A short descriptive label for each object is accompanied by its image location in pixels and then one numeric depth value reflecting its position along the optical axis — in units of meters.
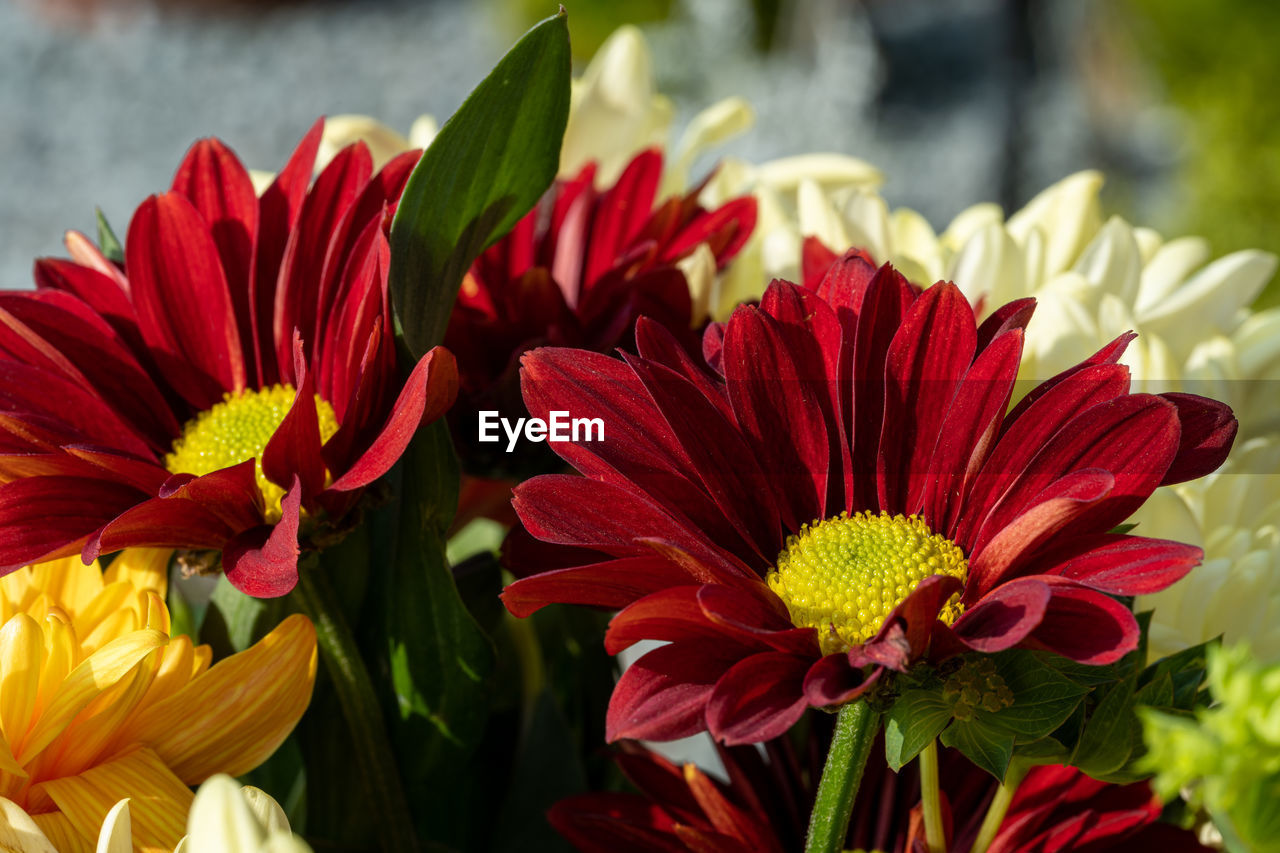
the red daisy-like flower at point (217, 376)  0.41
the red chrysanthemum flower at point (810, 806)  0.42
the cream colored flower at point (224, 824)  0.38
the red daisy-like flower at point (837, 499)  0.39
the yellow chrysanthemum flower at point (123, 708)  0.40
